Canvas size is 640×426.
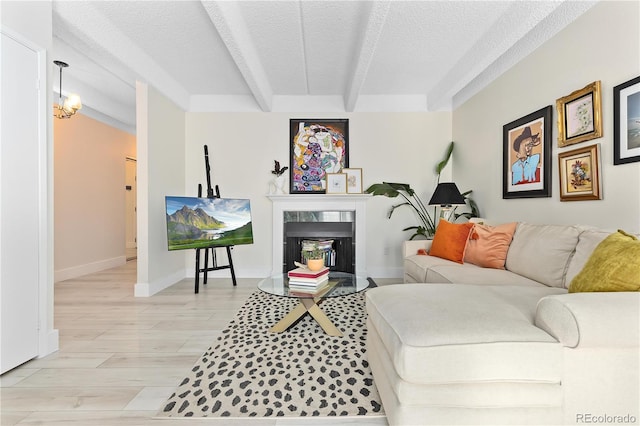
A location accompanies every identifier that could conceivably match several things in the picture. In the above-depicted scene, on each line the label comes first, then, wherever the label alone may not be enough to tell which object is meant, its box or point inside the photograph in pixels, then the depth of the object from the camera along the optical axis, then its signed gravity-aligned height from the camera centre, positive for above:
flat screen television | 3.64 -0.15
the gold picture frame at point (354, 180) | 4.56 +0.44
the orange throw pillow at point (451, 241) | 3.03 -0.30
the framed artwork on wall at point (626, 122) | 2.00 +0.58
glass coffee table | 2.30 -0.61
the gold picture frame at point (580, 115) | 2.25 +0.73
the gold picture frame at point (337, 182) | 4.54 +0.41
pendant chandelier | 3.55 +1.20
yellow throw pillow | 1.39 -0.26
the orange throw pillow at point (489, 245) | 2.77 -0.31
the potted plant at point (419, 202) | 4.11 +0.13
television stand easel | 3.82 -0.54
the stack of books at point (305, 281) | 2.31 -0.52
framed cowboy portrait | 2.78 +0.53
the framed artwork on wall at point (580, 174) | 2.26 +0.28
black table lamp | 3.60 +0.17
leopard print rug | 1.58 -0.98
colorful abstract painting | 4.59 +0.85
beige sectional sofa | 1.21 -0.60
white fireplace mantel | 4.50 +0.02
